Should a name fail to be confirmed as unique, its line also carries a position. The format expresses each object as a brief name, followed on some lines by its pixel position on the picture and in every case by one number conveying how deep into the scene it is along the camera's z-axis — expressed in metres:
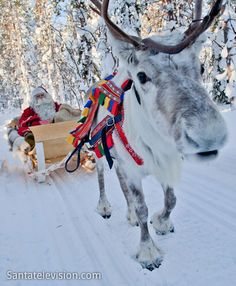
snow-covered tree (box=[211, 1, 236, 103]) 7.68
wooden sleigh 5.68
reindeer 1.68
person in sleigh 6.96
